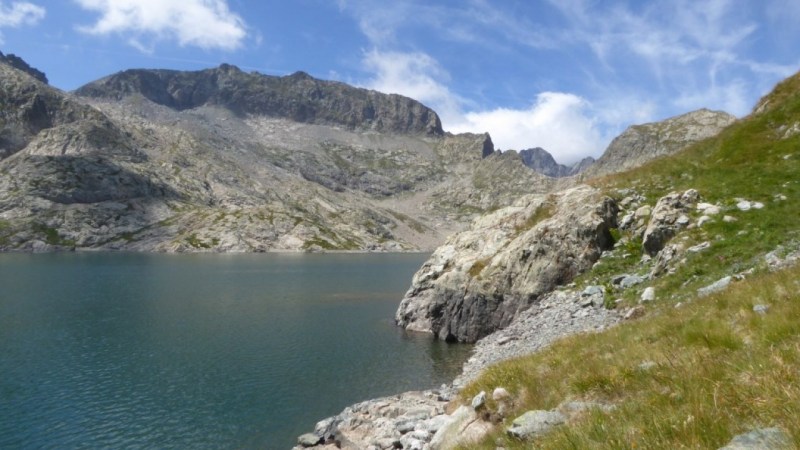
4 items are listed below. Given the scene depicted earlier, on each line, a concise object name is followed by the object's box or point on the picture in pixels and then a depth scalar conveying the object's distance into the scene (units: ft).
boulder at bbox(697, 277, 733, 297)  80.74
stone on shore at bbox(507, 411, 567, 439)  34.14
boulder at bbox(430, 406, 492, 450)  46.94
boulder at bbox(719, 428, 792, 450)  17.70
